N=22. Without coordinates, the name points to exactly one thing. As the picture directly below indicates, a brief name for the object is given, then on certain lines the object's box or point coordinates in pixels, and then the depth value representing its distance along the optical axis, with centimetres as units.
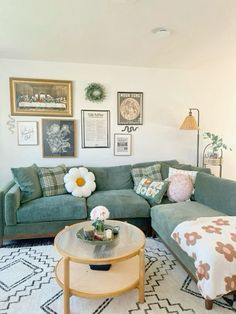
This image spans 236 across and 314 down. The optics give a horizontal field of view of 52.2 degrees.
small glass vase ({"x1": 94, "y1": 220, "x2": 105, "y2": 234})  198
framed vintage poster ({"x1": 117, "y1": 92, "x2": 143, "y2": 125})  379
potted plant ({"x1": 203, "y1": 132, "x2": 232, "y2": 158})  386
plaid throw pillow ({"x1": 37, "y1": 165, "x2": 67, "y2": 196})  304
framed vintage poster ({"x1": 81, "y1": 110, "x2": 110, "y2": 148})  370
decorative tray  186
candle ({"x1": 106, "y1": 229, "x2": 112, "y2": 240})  191
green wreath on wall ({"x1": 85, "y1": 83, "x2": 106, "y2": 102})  362
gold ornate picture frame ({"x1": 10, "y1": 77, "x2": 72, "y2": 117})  345
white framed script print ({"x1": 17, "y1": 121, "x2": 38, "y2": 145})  351
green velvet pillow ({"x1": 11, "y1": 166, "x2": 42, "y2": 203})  287
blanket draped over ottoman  160
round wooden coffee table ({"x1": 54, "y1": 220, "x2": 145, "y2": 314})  166
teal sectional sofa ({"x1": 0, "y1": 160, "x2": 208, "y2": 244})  266
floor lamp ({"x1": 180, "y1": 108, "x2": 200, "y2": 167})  361
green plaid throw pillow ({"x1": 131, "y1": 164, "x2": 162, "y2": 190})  344
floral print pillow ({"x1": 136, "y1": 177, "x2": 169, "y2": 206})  300
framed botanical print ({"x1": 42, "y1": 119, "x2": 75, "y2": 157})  357
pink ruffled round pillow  302
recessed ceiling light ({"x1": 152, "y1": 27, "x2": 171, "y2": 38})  241
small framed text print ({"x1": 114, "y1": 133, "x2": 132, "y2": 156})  381
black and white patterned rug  172
